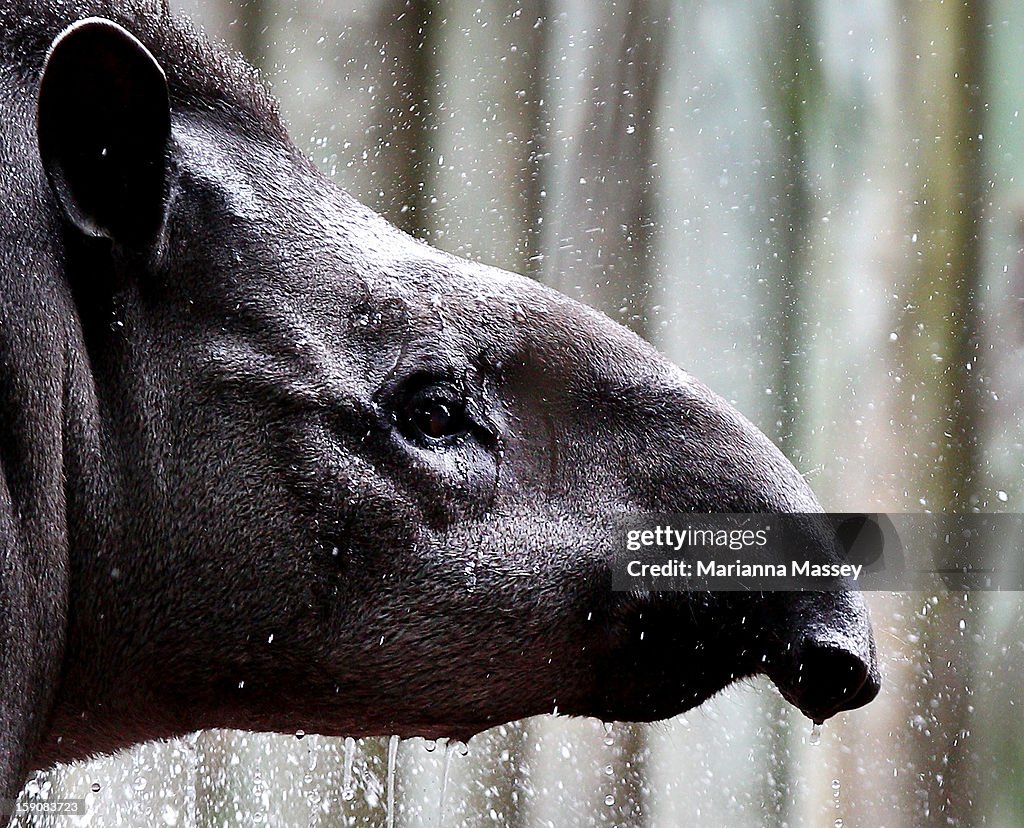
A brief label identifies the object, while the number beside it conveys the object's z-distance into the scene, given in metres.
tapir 5.70
